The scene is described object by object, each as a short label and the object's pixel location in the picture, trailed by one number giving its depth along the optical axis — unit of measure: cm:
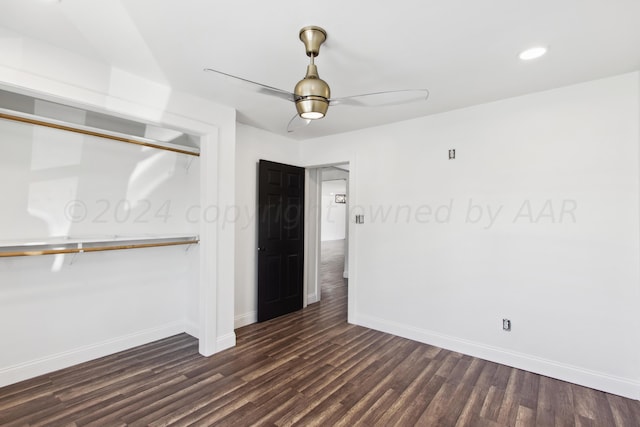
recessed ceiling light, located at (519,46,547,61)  217
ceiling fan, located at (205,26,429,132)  190
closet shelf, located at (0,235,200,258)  235
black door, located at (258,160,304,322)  416
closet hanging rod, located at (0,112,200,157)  246
